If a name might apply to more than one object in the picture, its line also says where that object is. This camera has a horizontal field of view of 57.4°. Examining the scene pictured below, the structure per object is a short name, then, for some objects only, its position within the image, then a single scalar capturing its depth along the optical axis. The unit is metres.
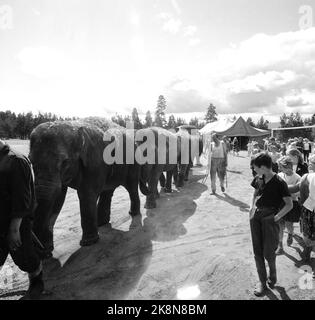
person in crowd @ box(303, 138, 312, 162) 16.39
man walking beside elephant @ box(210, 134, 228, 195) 8.86
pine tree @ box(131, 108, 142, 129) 67.48
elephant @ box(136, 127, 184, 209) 7.47
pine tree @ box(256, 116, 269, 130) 73.82
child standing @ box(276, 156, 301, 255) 4.57
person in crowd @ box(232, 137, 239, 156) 28.57
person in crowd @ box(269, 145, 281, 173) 7.54
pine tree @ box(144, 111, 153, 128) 70.69
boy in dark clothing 3.50
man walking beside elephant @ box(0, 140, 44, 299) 3.05
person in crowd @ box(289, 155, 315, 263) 4.17
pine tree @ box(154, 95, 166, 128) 76.25
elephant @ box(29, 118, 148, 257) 4.24
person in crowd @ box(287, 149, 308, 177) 5.40
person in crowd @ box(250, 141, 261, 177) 8.35
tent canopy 20.52
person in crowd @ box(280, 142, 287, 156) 16.40
